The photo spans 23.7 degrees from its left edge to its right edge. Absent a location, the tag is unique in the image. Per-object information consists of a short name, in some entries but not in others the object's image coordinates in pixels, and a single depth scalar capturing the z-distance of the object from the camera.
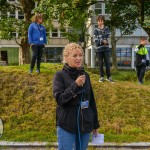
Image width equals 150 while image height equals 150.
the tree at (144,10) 19.06
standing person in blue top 10.36
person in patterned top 10.38
